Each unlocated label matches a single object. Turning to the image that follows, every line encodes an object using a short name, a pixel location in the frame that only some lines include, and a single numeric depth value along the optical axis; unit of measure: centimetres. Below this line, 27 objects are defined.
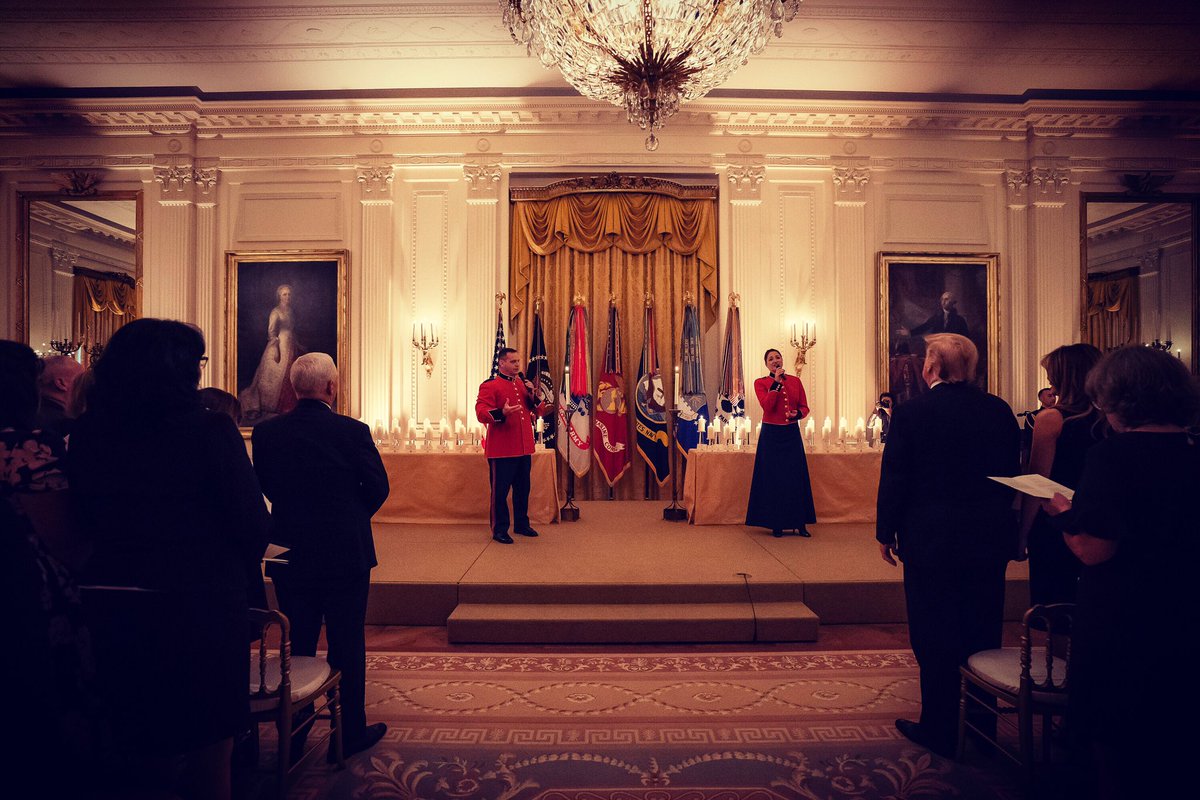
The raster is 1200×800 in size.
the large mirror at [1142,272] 841
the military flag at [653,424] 771
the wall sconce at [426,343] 793
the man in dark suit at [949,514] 257
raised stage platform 404
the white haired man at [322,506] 251
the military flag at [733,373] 756
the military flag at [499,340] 717
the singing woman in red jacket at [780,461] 602
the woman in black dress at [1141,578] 174
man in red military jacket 574
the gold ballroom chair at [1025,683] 227
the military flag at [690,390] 754
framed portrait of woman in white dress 802
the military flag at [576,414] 757
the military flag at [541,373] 758
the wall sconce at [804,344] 799
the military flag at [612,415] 783
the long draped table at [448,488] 671
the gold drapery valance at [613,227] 820
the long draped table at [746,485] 658
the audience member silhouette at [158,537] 165
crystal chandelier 393
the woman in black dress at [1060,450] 280
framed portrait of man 802
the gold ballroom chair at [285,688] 223
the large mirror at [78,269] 815
